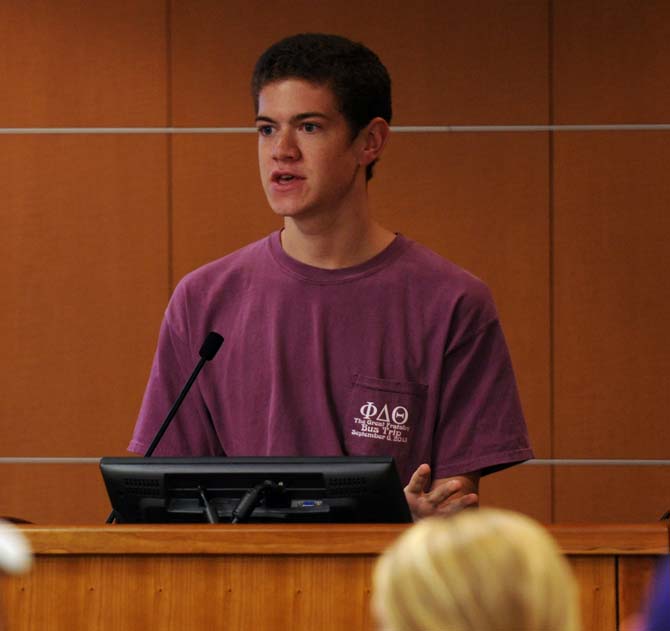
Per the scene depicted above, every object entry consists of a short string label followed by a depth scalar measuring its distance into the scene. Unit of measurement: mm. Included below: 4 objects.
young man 6997
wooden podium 6507
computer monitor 6631
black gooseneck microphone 6795
